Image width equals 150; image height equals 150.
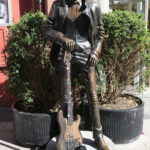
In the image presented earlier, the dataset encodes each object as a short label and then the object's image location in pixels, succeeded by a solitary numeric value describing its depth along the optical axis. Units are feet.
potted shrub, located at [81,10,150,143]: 12.41
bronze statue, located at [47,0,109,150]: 9.77
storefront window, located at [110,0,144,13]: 16.75
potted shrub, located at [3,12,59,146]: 12.30
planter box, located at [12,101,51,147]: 12.18
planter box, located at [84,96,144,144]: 12.44
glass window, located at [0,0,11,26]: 17.07
